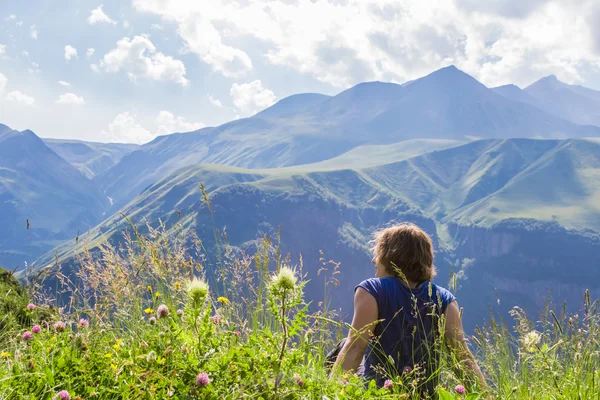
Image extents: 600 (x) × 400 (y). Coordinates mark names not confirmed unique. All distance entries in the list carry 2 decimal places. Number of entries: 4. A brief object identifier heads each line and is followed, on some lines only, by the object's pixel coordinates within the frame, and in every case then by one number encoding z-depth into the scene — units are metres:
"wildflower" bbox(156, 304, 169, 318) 2.11
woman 3.31
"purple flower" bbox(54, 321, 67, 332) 2.40
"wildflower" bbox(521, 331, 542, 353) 2.56
